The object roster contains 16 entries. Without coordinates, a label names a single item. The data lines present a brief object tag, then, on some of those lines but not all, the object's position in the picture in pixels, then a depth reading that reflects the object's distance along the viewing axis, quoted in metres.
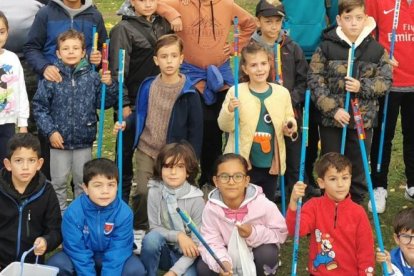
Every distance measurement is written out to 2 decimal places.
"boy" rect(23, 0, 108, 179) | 5.95
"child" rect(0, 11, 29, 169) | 5.80
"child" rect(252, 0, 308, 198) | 5.96
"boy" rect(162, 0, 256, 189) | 6.11
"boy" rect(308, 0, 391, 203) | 5.87
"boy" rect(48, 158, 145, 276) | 5.10
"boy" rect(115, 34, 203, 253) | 5.75
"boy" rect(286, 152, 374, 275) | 4.99
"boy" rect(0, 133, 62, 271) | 5.16
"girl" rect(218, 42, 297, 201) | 5.64
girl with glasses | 5.08
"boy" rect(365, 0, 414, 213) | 6.22
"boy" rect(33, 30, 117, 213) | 5.75
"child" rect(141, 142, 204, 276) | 5.18
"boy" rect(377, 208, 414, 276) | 4.66
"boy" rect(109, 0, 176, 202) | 6.01
